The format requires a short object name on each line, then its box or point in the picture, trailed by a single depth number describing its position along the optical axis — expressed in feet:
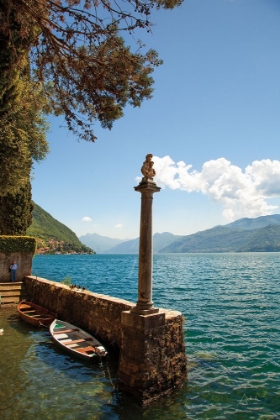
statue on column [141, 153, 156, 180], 23.87
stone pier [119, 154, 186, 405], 21.39
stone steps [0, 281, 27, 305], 52.54
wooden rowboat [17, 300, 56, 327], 39.09
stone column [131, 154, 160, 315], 22.86
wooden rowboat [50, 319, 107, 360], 27.40
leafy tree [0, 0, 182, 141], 18.72
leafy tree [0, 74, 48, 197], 31.37
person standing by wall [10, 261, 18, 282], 57.91
